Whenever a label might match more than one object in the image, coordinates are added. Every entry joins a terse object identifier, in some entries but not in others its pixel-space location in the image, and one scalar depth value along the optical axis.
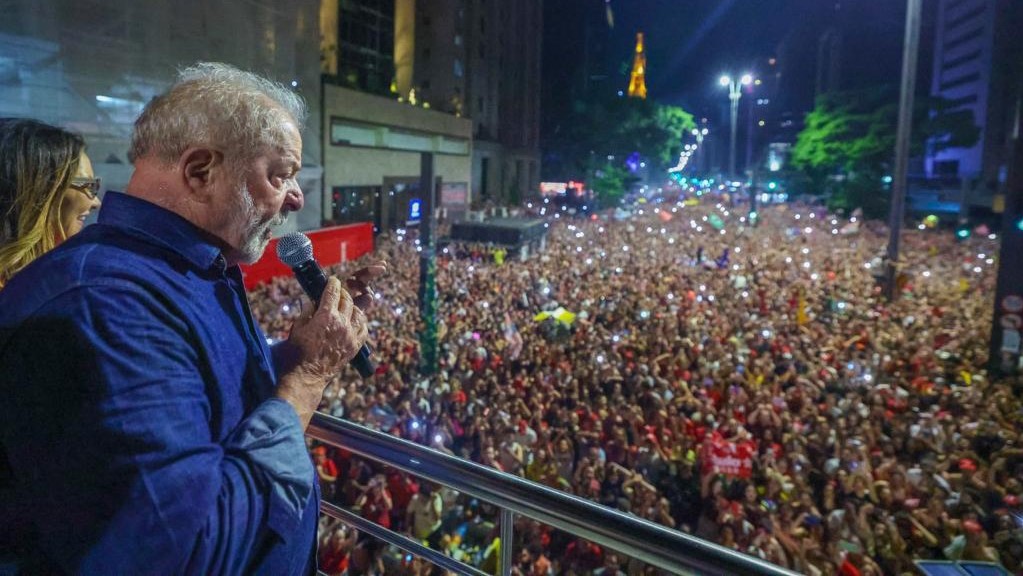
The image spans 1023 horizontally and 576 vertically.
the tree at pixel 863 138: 35.03
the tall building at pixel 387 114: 24.23
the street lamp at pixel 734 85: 38.11
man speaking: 0.92
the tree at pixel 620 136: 48.53
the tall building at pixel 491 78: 39.81
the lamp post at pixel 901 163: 14.05
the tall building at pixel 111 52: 13.13
